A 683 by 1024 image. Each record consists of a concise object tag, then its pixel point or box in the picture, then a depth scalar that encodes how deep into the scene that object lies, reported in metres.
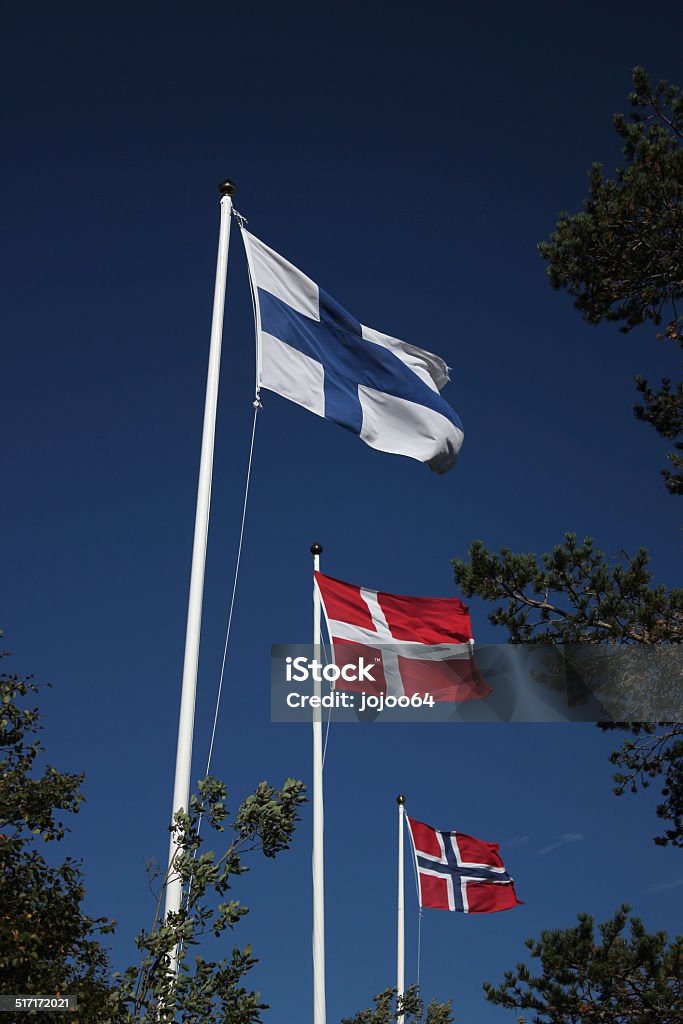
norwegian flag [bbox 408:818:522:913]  22.36
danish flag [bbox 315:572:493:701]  14.30
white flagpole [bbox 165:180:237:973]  6.88
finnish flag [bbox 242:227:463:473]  10.48
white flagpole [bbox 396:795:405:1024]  23.69
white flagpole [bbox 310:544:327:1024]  13.50
